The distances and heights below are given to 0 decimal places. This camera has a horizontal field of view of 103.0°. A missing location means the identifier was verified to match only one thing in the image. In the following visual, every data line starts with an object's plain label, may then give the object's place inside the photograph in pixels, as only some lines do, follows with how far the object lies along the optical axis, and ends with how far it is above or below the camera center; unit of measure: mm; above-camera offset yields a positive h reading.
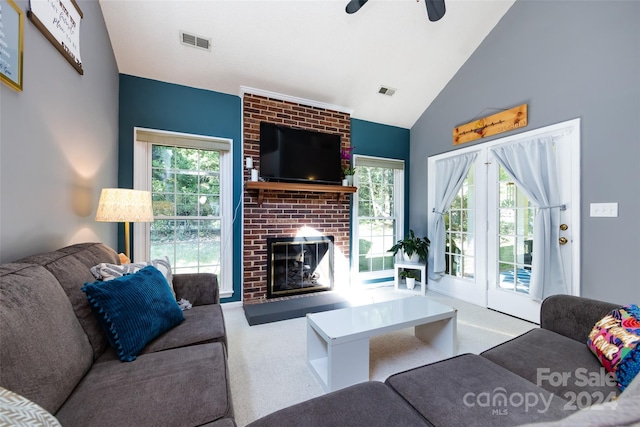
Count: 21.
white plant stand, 3629 -920
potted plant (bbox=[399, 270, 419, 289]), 3742 -940
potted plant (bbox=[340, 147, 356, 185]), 3553 +699
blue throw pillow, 1191 -489
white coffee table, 1588 -788
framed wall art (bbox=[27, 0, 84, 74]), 1356 +1114
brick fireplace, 3121 +55
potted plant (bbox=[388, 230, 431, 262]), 3719 -499
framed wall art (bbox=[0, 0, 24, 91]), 1101 +770
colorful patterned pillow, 1021 -569
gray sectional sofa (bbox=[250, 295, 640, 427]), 852 -690
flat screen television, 3123 +755
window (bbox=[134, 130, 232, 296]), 2836 +152
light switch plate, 2188 +41
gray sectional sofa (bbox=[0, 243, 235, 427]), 790 -639
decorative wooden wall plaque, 2796 +1072
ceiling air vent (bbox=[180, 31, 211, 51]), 2480 +1718
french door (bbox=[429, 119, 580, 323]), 2465 -205
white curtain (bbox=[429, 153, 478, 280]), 3469 +200
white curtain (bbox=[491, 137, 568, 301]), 2520 -6
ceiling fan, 1965 +1637
